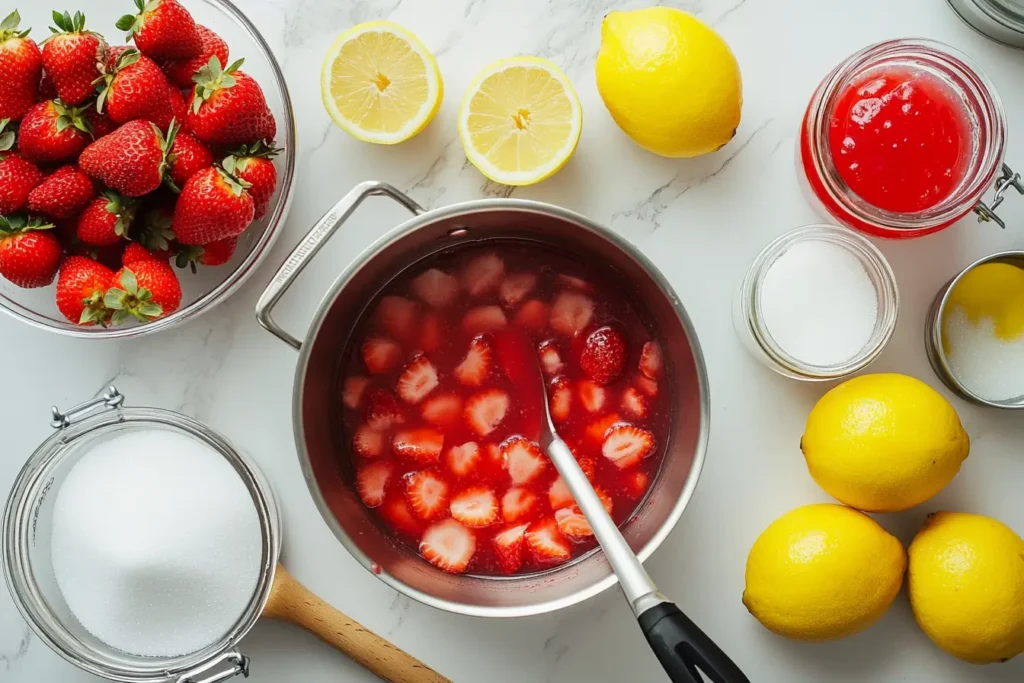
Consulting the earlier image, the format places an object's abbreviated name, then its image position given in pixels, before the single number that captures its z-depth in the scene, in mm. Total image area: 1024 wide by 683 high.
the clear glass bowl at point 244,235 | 681
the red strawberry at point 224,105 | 644
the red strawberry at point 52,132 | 644
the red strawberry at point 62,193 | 645
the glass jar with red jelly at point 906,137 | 661
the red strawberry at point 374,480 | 688
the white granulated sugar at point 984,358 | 691
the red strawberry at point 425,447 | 685
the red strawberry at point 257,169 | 653
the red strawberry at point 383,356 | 690
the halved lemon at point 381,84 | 672
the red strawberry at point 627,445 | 679
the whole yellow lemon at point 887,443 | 648
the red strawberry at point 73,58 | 640
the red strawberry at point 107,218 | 647
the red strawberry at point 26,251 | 646
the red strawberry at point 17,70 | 640
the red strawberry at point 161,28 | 645
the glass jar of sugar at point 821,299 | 677
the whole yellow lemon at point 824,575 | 651
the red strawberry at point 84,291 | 647
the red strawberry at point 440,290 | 690
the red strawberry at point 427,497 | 684
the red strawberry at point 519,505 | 683
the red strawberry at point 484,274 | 689
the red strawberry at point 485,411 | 686
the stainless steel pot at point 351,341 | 627
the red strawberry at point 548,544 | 678
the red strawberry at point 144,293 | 642
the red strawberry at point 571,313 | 687
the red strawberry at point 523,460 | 682
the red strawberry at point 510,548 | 679
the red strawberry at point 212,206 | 639
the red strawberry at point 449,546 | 681
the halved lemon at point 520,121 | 671
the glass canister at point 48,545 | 668
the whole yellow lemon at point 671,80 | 649
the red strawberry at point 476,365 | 687
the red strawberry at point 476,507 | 683
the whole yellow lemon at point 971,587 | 652
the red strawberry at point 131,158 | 631
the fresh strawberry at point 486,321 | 687
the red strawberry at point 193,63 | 663
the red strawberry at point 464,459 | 686
